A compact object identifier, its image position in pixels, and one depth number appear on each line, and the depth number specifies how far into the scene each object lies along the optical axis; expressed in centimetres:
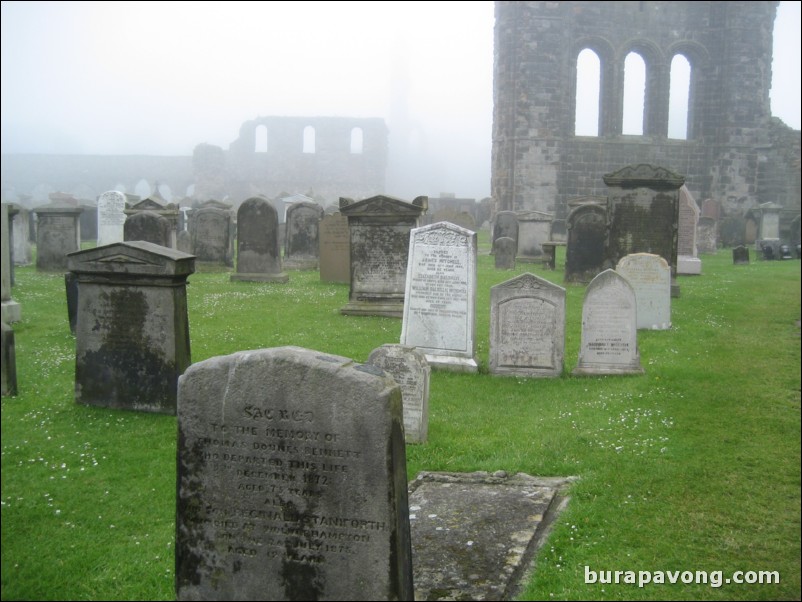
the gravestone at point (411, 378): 609
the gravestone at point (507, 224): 2014
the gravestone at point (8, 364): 633
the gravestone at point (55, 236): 1534
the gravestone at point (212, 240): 1714
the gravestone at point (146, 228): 1393
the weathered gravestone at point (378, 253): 1164
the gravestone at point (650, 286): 1070
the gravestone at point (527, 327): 813
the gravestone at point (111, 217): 1886
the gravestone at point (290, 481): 300
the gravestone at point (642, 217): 1379
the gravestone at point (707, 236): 2327
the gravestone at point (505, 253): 1778
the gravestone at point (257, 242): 1529
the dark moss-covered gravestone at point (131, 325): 634
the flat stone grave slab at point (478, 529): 377
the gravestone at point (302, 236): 1814
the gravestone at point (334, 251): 1531
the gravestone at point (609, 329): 817
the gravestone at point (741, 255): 1933
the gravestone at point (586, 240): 1533
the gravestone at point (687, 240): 1761
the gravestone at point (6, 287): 891
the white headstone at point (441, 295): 858
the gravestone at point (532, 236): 2069
